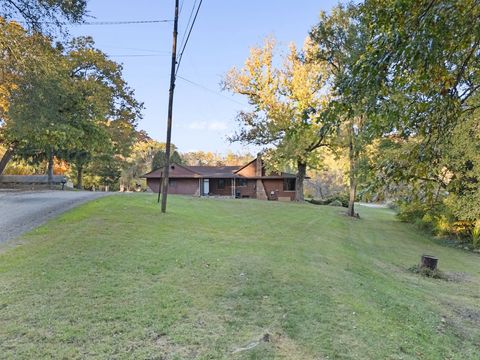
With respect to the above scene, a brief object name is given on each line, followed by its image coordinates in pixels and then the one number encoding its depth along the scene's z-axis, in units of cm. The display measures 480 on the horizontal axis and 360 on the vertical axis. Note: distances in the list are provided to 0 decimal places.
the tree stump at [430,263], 923
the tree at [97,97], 2005
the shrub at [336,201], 3786
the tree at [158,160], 4562
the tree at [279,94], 2812
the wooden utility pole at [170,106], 1322
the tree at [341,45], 2111
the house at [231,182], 3759
